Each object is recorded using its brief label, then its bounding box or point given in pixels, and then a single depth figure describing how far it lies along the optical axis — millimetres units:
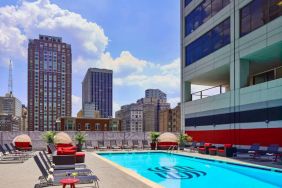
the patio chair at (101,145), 19525
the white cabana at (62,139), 16238
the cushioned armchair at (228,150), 14258
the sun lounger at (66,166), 7841
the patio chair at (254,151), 13486
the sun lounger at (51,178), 6139
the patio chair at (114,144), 19960
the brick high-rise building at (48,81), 98138
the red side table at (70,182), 5324
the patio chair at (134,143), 19628
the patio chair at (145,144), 19916
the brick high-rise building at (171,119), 94178
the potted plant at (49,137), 17411
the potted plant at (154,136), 19661
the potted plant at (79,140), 17906
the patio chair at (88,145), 19236
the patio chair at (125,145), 20161
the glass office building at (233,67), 14204
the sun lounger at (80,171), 6991
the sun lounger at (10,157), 12190
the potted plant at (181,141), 19251
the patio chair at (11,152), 13132
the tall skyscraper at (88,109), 131797
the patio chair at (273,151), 12493
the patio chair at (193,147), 17729
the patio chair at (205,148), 15741
